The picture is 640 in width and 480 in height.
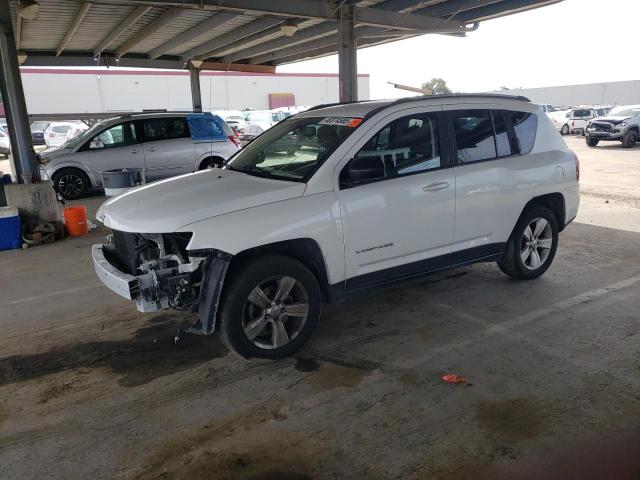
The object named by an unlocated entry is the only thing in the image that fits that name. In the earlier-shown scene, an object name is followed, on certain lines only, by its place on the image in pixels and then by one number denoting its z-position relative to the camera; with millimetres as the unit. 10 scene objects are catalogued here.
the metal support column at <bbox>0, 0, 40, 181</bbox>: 8141
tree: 85250
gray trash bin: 6602
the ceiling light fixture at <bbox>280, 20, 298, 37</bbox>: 10492
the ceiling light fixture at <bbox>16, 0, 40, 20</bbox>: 7488
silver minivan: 11359
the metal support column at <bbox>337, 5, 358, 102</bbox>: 10172
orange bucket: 8305
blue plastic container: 7590
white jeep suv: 3604
